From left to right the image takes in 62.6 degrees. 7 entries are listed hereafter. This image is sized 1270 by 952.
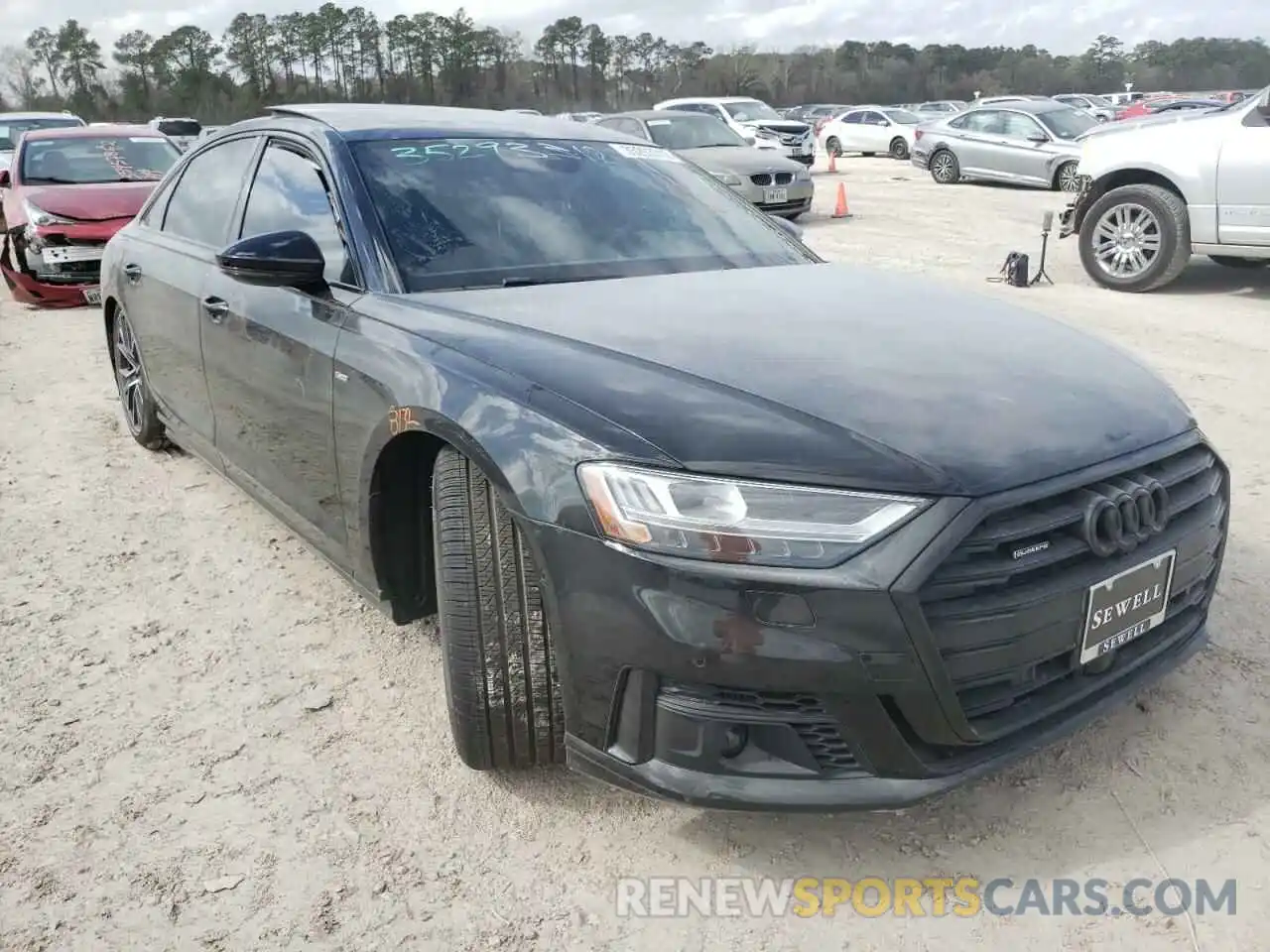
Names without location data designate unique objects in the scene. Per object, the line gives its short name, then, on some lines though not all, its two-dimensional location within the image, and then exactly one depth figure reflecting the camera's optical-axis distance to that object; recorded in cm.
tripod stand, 826
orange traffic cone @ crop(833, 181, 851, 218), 1440
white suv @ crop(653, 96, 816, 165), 1912
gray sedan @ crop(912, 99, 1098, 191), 1648
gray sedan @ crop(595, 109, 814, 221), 1236
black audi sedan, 186
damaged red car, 888
